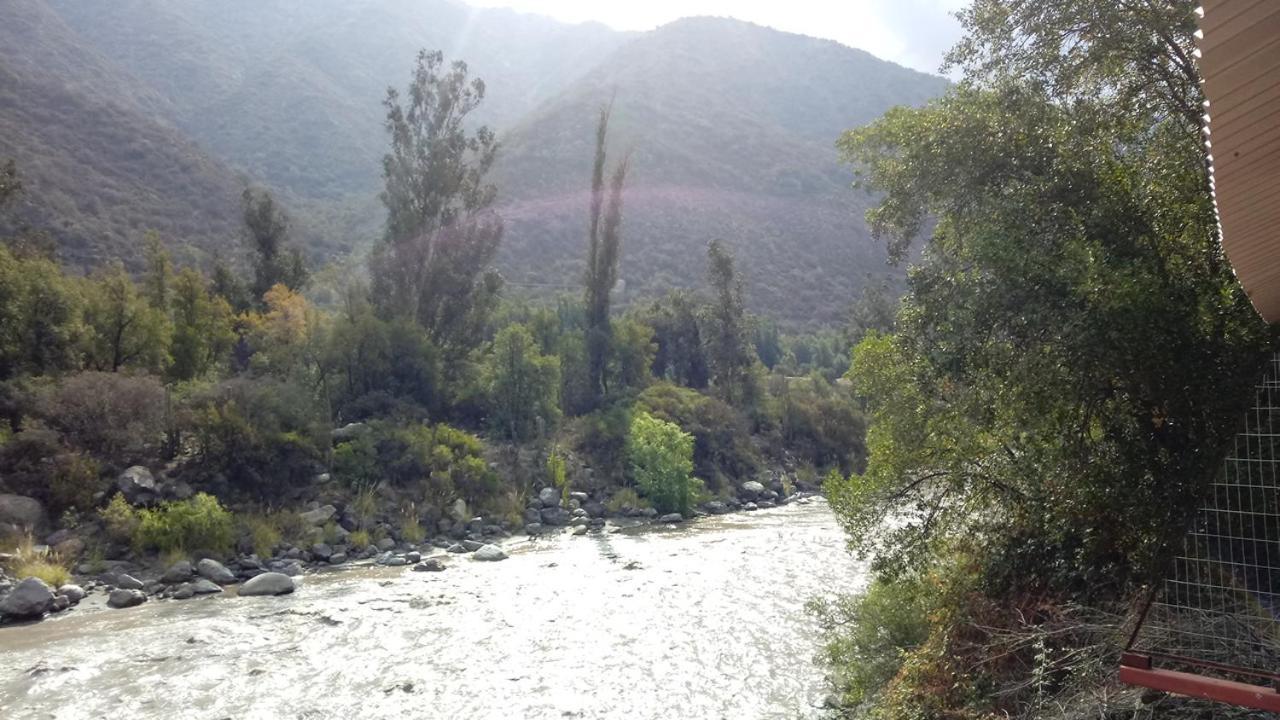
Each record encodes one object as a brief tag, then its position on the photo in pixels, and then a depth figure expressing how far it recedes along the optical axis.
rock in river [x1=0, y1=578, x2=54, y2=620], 12.20
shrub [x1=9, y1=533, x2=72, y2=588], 13.71
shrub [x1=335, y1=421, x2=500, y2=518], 22.09
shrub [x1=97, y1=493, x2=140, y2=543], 15.93
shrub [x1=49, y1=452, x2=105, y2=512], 16.22
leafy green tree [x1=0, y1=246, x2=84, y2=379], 18.48
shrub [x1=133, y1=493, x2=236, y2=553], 16.06
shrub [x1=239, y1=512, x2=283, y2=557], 17.16
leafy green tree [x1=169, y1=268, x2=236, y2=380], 22.86
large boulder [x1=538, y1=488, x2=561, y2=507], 24.44
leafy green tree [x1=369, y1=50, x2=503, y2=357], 29.91
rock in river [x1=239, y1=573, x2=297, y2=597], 14.56
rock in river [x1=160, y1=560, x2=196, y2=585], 14.88
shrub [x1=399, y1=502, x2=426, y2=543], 19.95
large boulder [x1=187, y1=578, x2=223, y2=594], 14.46
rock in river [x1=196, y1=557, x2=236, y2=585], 15.39
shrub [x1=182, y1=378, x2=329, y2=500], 19.23
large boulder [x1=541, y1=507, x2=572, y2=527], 23.33
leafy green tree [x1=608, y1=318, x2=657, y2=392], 35.97
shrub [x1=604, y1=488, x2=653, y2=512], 25.52
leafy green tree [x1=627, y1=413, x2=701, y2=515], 26.08
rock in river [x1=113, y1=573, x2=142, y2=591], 14.32
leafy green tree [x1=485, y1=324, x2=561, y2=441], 28.02
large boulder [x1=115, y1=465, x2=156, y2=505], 17.14
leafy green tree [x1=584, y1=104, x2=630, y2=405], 36.22
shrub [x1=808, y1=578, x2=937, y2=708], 8.27
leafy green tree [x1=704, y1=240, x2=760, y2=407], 39.34
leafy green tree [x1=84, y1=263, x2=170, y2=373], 20.38
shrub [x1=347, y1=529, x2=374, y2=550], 18.73
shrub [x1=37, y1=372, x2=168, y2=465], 17.22
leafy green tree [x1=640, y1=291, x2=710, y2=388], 42.34
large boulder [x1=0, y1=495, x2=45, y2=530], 15.22
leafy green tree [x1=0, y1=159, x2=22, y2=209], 21.92
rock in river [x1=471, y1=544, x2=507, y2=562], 18.33
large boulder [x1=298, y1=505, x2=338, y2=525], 18.97
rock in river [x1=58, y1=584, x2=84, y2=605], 13.32
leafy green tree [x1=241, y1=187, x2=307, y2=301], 30.02
